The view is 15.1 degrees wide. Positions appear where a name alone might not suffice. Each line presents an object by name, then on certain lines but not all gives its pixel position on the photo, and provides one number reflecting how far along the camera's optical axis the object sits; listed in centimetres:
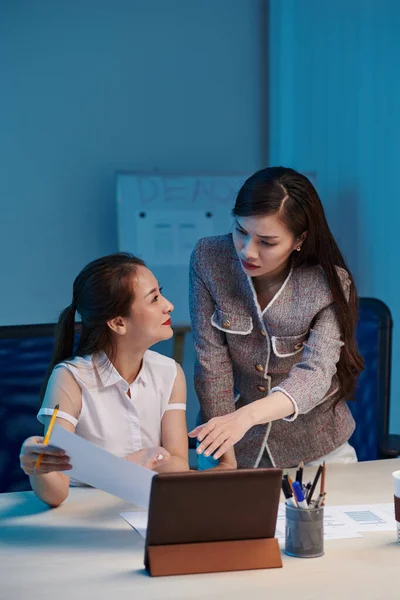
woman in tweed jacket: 367
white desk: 285
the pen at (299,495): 304
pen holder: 302
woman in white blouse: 369
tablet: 294
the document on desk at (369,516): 323
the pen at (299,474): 310
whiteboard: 699
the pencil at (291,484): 304
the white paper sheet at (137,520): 321
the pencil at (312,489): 306
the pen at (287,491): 305
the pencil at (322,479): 304
